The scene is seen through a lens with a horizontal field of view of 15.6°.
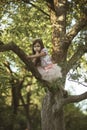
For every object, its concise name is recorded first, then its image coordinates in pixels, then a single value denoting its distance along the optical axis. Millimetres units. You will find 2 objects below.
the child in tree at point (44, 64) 8240
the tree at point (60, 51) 8589
